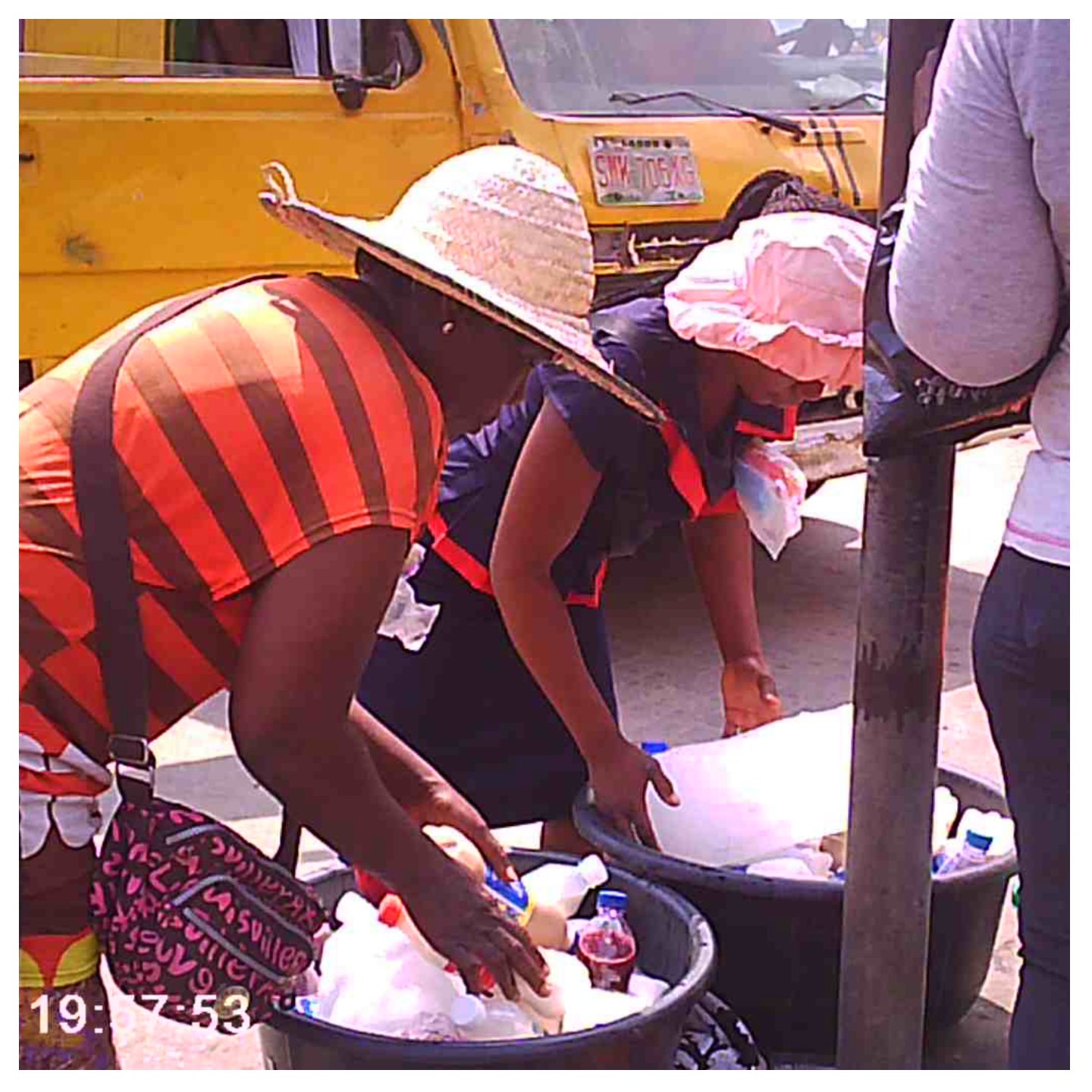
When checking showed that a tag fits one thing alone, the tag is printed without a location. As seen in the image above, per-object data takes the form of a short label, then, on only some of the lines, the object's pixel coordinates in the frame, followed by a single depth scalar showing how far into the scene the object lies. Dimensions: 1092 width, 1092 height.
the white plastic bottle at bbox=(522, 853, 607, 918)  2.49
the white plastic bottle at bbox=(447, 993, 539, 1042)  2.15
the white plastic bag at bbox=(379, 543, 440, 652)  2.90
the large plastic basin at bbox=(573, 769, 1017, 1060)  2.60
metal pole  2.12
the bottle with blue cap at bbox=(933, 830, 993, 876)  2.79
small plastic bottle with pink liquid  2.38
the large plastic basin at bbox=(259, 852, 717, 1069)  2.00
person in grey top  1.64
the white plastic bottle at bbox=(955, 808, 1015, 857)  2.81
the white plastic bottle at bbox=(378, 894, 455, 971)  2.21
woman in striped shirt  1.71
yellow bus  4.43
